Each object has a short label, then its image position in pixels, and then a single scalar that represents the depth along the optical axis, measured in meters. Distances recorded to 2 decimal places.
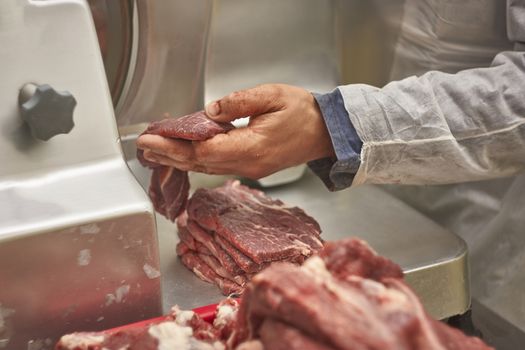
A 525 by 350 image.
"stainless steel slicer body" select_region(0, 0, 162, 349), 1.13
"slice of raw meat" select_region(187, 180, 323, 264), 1.48
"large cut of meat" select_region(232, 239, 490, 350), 0.82
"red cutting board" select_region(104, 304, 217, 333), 1.16
